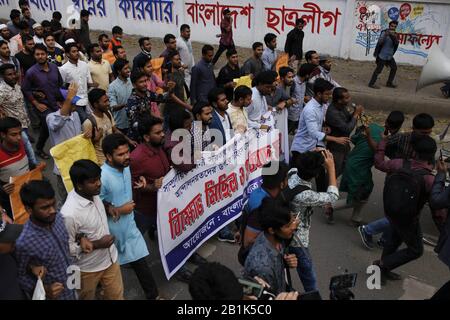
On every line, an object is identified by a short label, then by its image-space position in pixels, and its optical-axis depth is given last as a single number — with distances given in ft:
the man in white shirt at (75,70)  21.36
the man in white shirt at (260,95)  18.60
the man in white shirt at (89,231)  9.89
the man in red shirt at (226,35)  32.78
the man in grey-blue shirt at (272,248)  8.87
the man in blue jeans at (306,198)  11.25
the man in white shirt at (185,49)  27.50
